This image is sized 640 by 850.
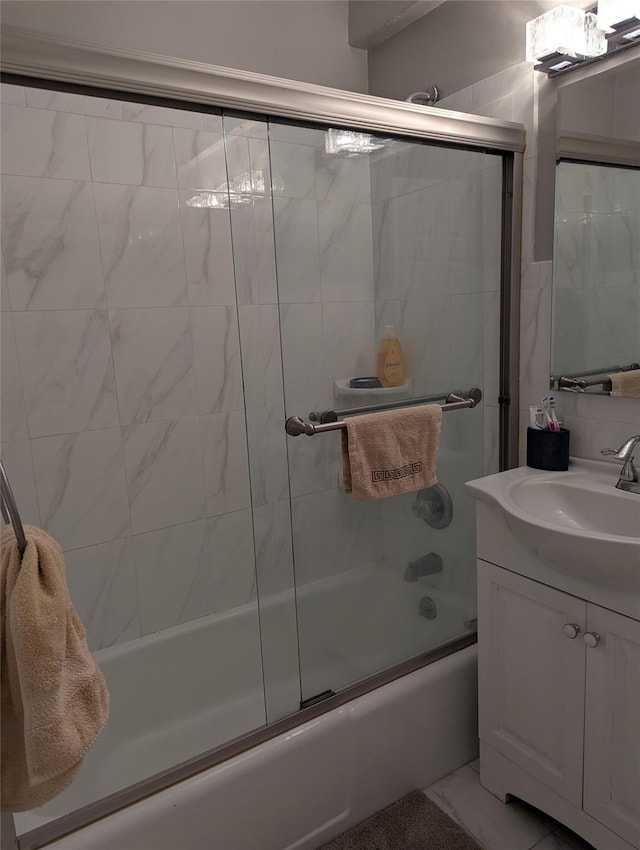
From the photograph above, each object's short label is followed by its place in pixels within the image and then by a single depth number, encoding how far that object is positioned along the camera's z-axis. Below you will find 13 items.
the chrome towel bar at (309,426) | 1.48
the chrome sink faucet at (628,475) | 1.44
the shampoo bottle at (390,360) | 1.63
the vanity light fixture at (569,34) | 1.49
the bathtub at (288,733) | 1.36
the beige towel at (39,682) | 0.78
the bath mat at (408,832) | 1.52
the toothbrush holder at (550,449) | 1.65
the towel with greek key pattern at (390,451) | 1.52
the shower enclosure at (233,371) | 1.46
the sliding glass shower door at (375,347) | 1.46
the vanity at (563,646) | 1.27
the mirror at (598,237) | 1.50
